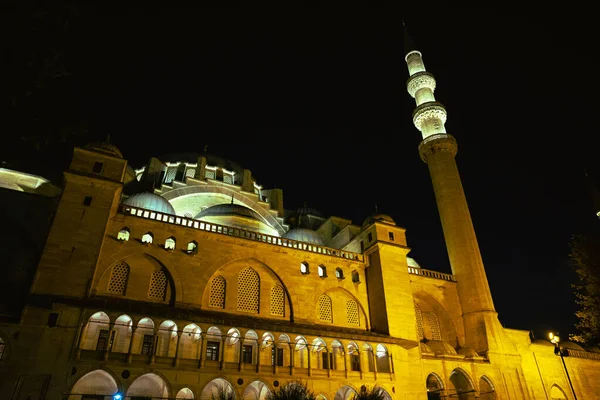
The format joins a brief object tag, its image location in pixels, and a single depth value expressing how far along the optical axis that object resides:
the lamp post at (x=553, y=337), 16.44
